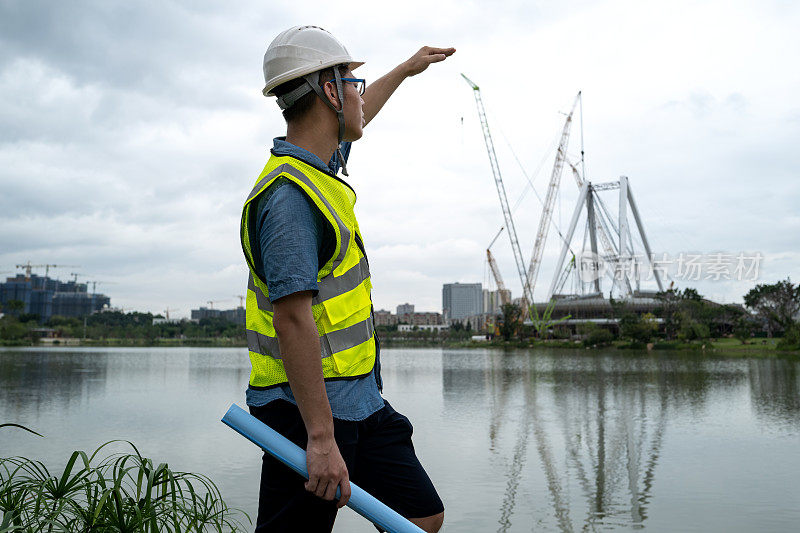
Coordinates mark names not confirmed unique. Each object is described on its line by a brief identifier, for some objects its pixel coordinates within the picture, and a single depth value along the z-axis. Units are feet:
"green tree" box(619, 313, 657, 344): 204.85
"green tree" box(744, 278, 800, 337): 198.54
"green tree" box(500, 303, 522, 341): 299.17
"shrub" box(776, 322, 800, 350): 155.73
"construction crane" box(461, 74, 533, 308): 294.66
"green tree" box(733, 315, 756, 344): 192.54
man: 5.91
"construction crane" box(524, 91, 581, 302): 300.40
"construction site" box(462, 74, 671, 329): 289.12
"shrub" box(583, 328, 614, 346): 220.64
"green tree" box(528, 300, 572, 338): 301.63
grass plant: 11.06
